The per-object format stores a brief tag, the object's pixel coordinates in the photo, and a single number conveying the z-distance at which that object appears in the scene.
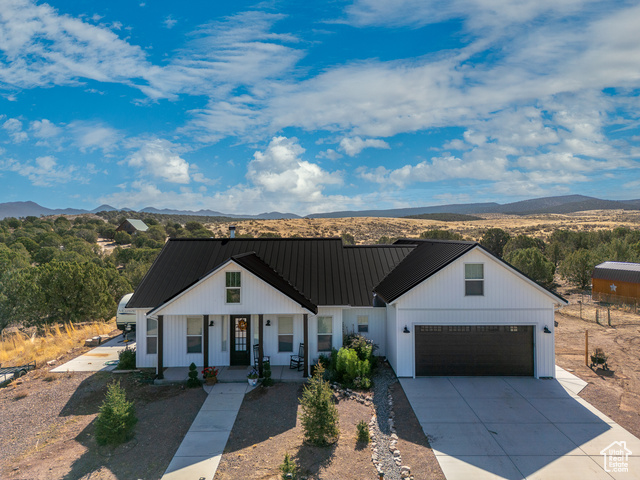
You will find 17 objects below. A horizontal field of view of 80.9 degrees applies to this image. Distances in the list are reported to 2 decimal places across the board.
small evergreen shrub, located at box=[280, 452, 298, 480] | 8.31
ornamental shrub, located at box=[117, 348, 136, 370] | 15.43
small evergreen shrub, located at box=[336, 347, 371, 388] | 13.67
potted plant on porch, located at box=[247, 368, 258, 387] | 13.73
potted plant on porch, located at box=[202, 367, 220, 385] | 13.88
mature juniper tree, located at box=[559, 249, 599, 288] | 34.59
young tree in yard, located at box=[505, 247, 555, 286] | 33.56
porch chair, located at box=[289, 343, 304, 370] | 15.12
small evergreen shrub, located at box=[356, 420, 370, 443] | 10.15
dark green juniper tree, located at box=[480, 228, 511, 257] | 48.53
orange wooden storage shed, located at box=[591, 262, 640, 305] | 28.03
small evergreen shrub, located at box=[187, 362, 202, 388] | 13.73
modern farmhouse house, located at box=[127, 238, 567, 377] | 14.30
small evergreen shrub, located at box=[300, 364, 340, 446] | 9.82
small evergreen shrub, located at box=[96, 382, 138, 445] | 9.91
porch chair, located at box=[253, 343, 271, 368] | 15.20
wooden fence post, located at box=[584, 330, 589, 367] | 16.04
